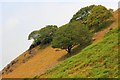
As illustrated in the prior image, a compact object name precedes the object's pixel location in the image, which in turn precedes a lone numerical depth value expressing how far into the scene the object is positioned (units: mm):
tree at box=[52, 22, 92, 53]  48353
